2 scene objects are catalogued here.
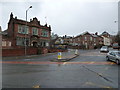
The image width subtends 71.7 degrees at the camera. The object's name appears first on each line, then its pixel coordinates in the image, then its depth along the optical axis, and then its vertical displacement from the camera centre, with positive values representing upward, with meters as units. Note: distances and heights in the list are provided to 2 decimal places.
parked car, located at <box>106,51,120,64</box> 9.97 -1.55
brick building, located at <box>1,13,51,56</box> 20.31 +2.40
